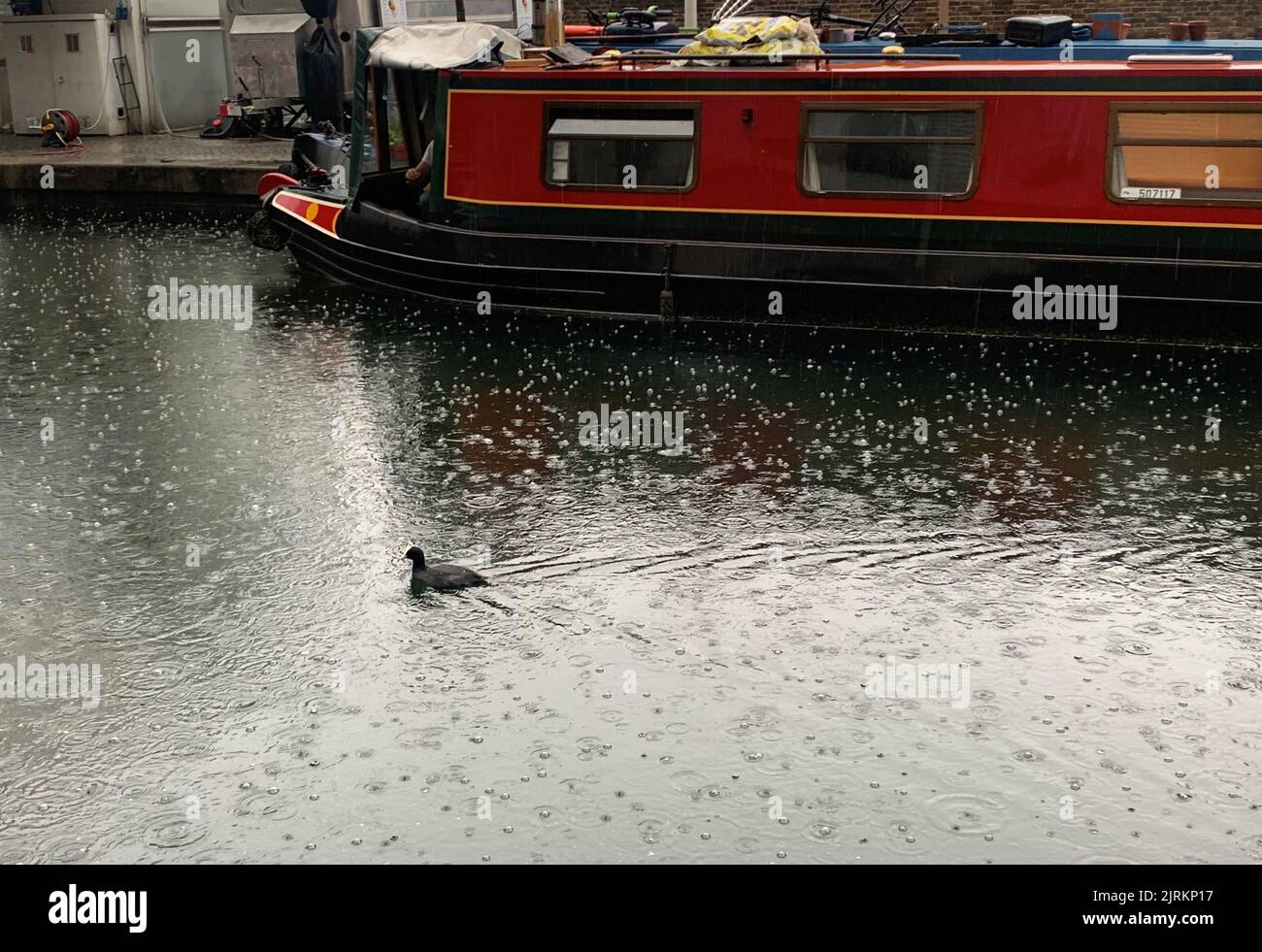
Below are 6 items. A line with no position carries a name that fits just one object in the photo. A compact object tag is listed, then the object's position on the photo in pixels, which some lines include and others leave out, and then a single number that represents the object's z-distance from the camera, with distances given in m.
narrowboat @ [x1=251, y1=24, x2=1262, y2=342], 10.91
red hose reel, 20.84
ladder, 22.48
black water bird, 7.23
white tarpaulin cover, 12.61
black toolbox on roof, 12.73
